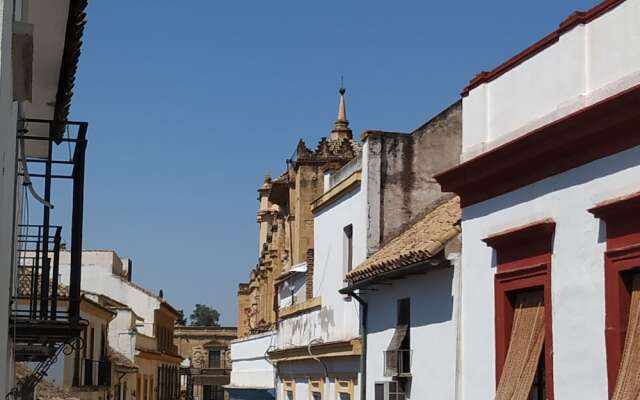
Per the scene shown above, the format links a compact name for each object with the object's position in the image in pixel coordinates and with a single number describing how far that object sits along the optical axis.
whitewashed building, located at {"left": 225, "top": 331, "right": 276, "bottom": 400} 27.70
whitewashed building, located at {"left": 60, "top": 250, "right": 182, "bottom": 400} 42.12
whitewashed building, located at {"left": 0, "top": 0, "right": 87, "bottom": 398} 5.89
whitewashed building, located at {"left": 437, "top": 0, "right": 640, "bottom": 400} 9.32
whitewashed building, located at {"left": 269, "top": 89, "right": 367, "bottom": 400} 18.52
